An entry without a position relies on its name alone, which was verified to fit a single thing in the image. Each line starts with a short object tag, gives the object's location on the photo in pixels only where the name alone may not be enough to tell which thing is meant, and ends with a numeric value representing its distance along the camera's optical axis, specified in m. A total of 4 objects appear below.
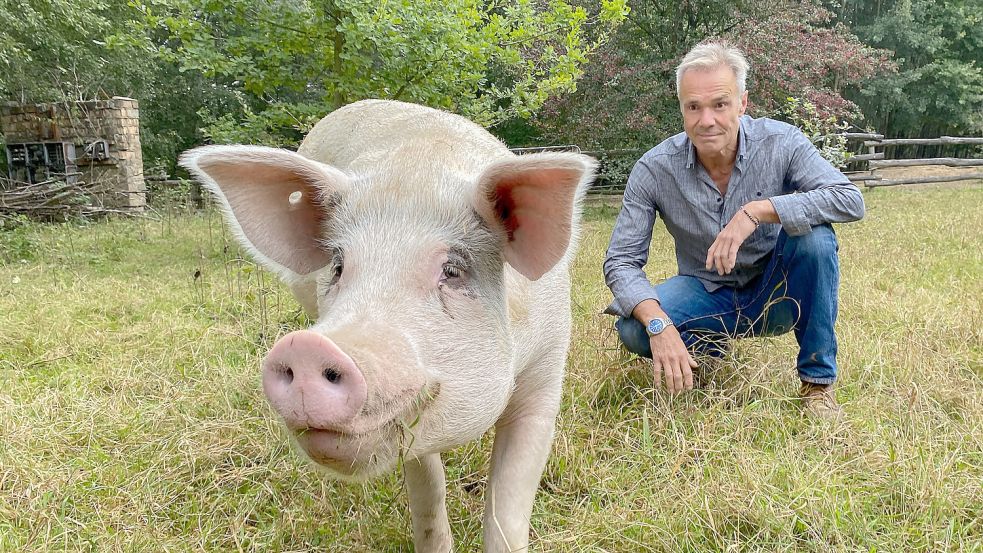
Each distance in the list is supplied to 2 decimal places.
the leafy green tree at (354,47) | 6.09
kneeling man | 2.91
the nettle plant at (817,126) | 9.29
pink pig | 1.44
